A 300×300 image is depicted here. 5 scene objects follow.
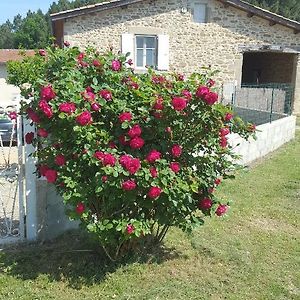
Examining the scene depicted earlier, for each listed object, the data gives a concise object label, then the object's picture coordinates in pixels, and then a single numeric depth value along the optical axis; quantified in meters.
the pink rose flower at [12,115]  3.67
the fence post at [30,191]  3.95
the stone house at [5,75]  24.27
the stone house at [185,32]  14.77
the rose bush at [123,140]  2.99
